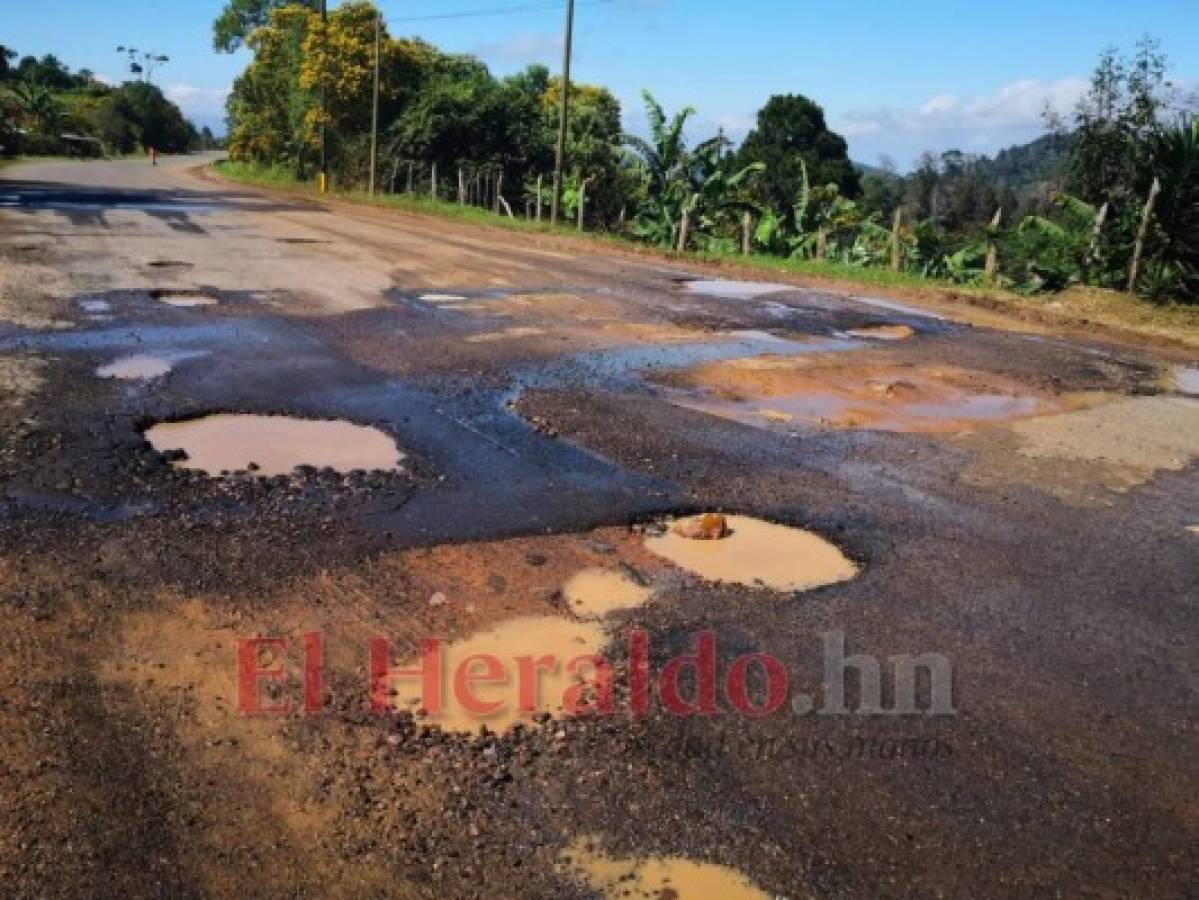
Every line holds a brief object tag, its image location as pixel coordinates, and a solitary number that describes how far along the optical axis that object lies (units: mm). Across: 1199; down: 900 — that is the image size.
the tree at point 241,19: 47469
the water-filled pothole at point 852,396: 7852
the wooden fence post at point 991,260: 16578
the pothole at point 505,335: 10039
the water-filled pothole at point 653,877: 2783
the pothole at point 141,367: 7802
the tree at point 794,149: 41031
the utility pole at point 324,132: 32969
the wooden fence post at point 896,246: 18281
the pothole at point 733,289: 14492
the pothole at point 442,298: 12216
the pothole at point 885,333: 11578
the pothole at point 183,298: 11000
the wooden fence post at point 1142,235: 13797
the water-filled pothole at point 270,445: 6051
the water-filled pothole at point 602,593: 4418
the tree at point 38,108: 58566
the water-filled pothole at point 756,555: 4867
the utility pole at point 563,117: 22712
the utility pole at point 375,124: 30767
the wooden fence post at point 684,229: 20750
